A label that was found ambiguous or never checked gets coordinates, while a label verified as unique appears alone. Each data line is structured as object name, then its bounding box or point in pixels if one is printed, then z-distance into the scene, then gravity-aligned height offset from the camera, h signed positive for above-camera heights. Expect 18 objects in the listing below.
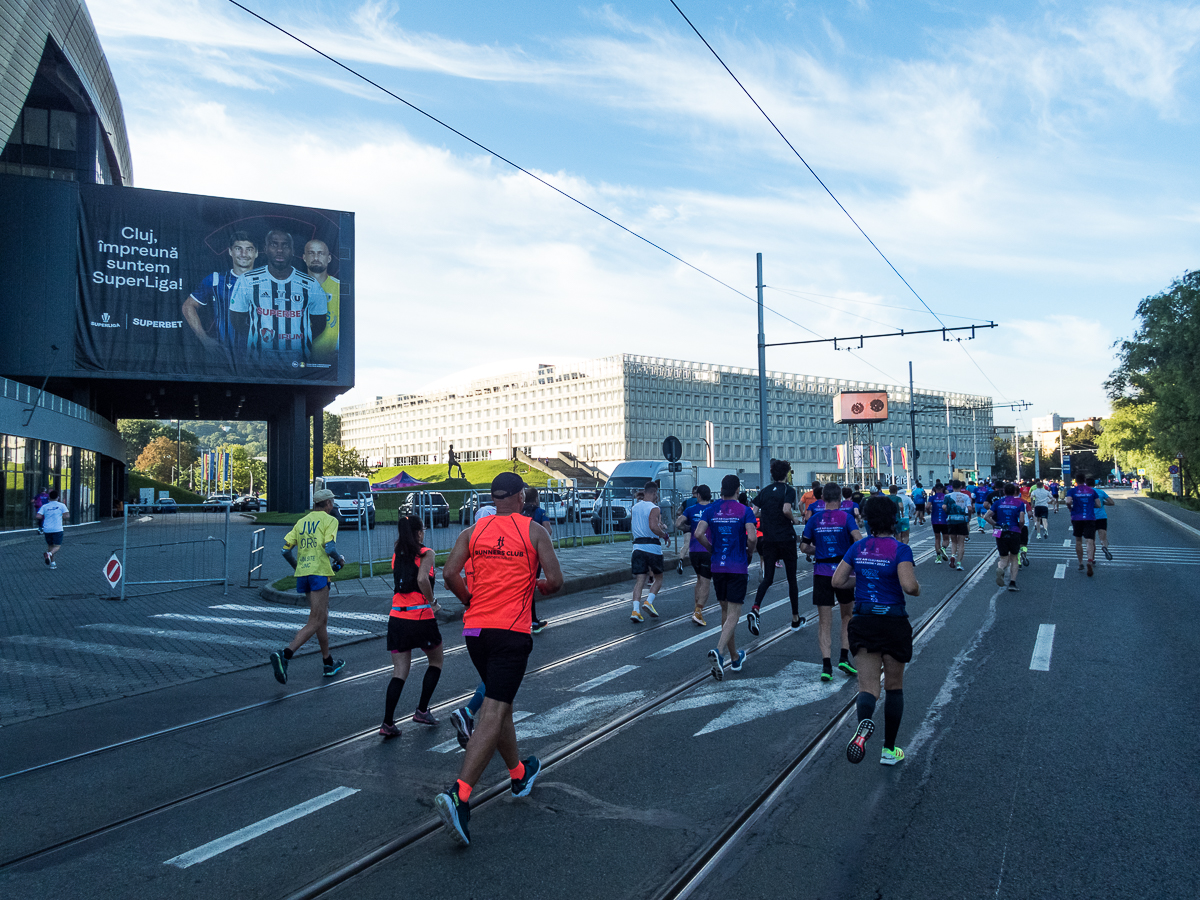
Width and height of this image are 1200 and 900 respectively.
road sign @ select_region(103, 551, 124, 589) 13.68 -1.50
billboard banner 39.56 +8.89
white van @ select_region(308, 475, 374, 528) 32.59 -0.65
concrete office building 104.19 +6.86
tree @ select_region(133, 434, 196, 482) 119.00 +2.17
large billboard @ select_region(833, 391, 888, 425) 80.38 +5.83
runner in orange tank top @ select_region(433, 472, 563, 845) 4.52 -0.69
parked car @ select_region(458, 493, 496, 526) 16.69 -0.66
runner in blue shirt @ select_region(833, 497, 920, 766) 5.37 -0.96
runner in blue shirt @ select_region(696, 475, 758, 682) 7.94 -0.79
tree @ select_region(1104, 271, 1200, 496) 35.19 +4.75
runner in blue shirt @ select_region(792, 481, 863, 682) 8.07 -0.76
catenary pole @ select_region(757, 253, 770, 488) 27.04 +1.86
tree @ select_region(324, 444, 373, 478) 115.56 +1.61
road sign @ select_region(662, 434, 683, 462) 20.56 +0.51
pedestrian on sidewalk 18.75 -1.00
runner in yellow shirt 8.21 -0.78
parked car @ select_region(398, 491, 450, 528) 16.17 -0.67
